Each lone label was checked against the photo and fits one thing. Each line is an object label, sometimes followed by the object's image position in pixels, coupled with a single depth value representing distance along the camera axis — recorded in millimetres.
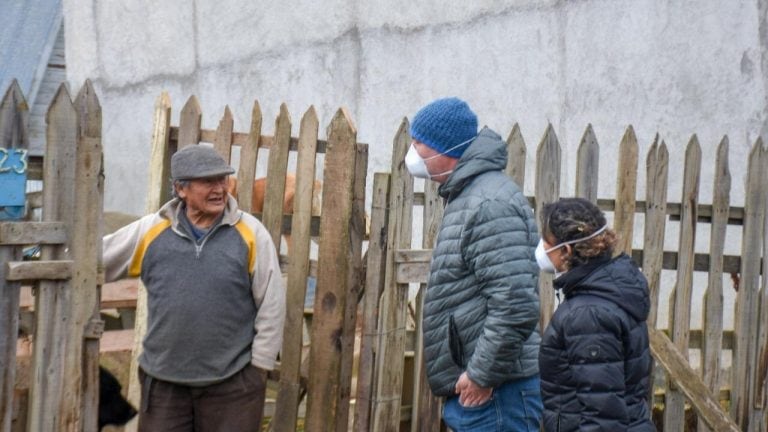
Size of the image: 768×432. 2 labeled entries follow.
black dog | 5016
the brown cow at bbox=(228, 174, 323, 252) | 5788
